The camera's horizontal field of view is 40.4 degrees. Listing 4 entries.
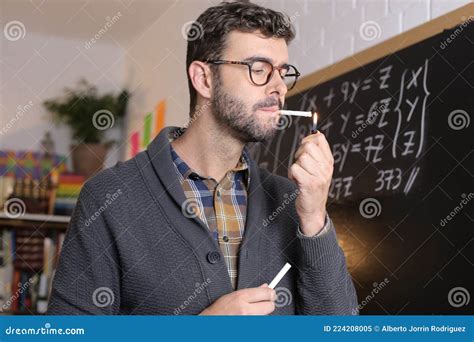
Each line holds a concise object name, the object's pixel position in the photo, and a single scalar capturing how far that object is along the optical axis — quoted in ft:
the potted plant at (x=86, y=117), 16.71
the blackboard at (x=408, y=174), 5.88
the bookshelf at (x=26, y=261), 14.79
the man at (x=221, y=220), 4.51
